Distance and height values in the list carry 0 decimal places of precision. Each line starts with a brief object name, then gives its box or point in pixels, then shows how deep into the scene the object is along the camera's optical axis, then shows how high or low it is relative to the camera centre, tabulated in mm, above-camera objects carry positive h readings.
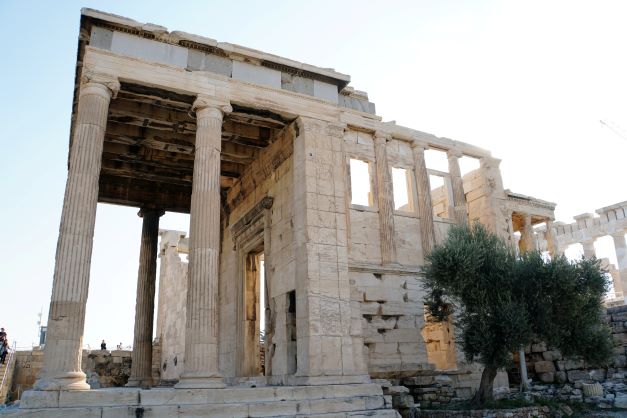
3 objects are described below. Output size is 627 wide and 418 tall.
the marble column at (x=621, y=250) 28406 +5734
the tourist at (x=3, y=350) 18650 +1217
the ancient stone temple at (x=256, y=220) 9711 +3973
